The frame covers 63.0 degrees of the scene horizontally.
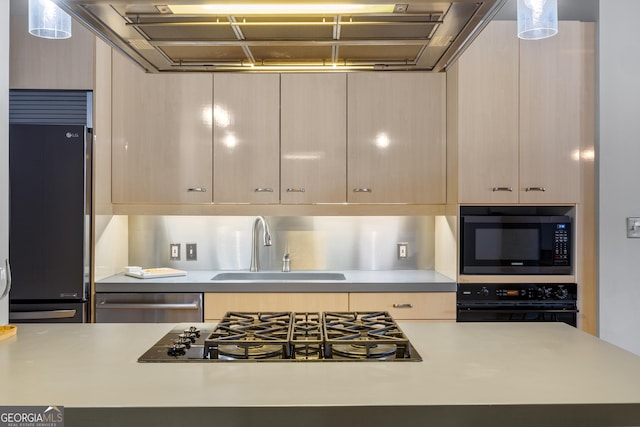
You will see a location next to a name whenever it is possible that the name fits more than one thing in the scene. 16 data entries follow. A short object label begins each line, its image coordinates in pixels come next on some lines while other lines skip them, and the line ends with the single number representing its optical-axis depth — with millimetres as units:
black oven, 2910
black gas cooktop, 1355
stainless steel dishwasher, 2895
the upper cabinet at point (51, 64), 2973
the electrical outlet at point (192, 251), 3545
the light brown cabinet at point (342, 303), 2924
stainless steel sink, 3326
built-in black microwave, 2975
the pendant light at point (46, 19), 1538
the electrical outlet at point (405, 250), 3572
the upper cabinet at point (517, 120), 2980
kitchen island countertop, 1017
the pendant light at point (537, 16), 1948
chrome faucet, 3447
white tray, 3066
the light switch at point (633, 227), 2977
